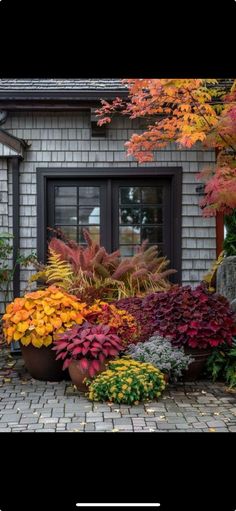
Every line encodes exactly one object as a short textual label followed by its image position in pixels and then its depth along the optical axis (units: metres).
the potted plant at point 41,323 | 5.30
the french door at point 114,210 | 7.93
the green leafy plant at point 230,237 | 6.77
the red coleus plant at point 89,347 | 4.93
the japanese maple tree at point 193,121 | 5.35
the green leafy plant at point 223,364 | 5.41
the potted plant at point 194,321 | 5.36
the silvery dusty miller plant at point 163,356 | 5.11
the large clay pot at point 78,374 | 5.00
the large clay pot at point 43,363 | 5.42
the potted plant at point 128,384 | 4.68
